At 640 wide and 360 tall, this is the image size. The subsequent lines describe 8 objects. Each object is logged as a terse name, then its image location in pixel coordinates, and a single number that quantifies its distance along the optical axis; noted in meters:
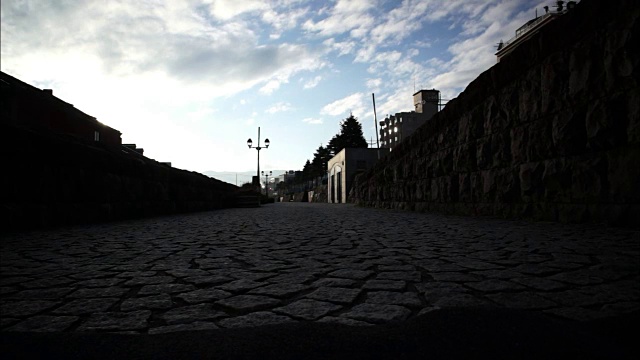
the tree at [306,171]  81.49
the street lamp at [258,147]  33.62
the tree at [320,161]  69.57
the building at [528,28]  38.51
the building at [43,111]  17.80
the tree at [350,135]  62.72
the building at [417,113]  71.62
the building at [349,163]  38.47
